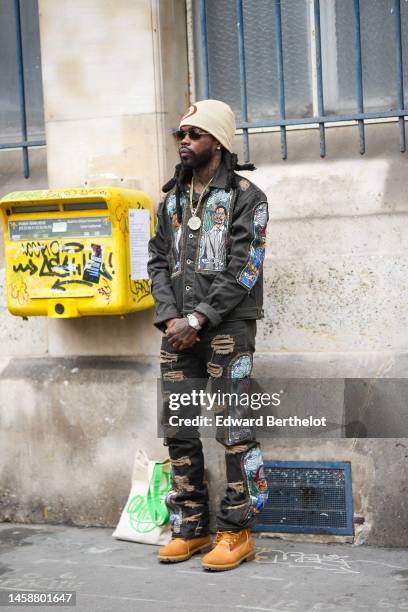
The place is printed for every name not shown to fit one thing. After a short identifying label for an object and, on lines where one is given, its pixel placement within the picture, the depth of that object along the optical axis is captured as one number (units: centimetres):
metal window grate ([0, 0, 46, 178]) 647
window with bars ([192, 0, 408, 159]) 589
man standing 531
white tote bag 586
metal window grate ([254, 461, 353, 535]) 576
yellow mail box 576
